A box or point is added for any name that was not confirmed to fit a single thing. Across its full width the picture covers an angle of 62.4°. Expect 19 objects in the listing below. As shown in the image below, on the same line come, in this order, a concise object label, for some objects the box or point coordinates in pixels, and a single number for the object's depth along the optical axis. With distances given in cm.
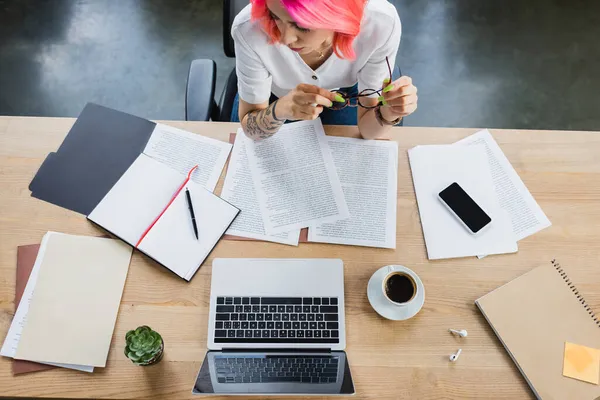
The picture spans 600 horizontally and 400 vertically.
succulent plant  94
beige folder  100
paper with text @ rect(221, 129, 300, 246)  112
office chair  133
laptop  99
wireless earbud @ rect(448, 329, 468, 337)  103
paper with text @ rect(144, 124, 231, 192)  119
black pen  111
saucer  103
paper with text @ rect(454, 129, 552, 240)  114
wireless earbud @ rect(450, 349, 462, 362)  102
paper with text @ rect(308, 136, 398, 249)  113
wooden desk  100
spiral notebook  99
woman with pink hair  97
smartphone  113
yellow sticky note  99
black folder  116
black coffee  103
